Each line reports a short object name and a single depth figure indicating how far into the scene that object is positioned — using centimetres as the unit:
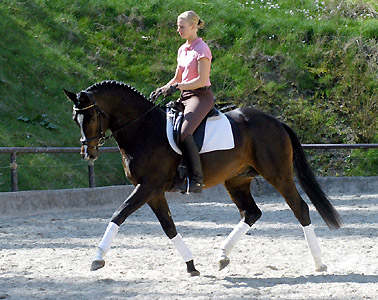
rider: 1244
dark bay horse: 1205
